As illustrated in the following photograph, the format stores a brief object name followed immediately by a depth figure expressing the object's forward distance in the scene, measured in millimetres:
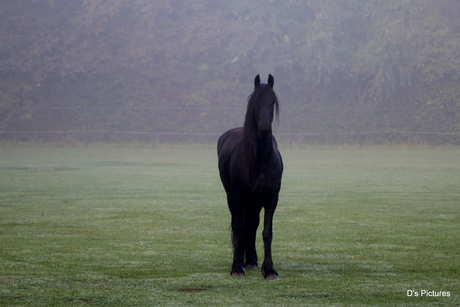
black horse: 13992
